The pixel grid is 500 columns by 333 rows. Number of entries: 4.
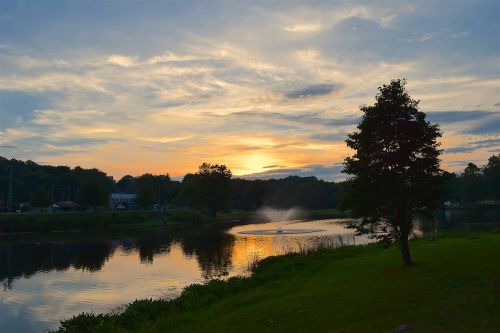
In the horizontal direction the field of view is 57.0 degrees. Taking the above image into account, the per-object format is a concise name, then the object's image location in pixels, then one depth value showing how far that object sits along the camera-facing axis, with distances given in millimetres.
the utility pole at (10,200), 137125
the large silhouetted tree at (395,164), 26328
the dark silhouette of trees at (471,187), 181875
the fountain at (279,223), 85125
